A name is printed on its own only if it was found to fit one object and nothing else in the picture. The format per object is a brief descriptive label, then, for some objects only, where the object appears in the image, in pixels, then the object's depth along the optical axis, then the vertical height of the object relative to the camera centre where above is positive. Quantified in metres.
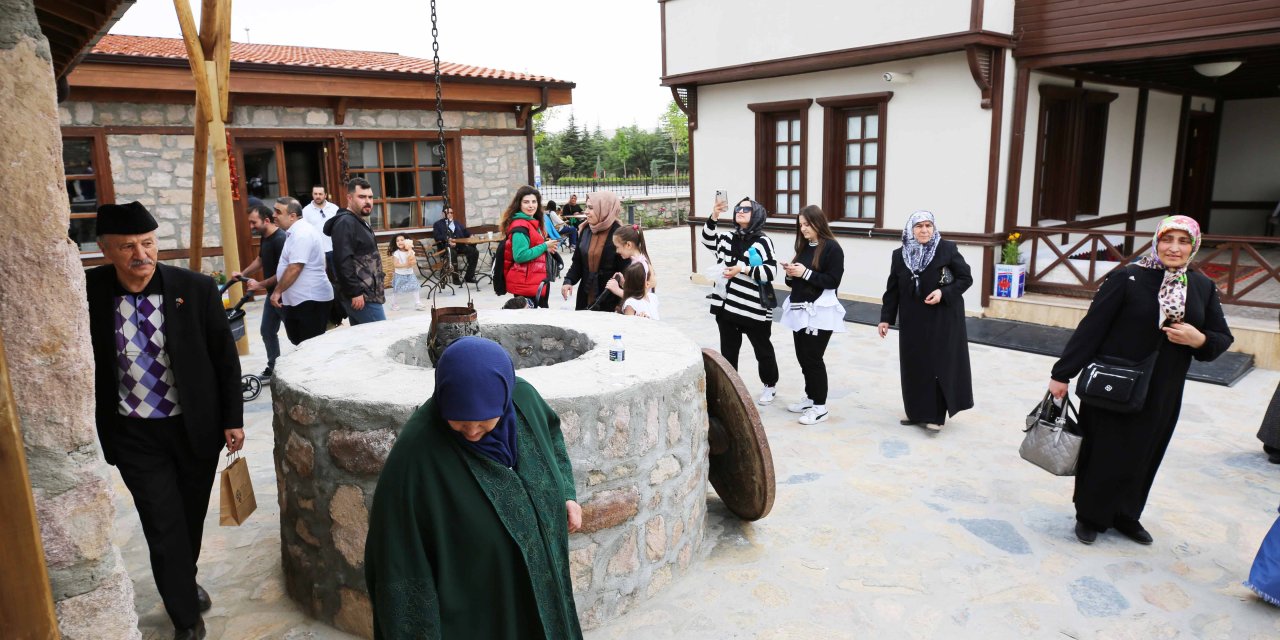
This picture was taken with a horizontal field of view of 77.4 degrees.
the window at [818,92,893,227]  10.10 +0.29
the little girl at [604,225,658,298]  5.36 -0.43
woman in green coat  1.90 -0.82
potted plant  8.97 -1.02
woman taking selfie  5.69 -0.69
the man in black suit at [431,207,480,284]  12.28 -0.83
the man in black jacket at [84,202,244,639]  2.98 -0.72
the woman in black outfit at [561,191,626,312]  5.82 -0.48
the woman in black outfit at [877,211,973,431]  5.43 -0.97
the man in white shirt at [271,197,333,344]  5.99 -0.68
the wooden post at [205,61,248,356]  7.07 -0.04
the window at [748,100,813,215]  10.95 +0.36
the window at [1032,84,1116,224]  9.58 +0.35
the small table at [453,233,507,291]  13.07 -1.32
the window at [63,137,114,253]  10.09 +0.12
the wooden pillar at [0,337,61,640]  1.52 -0.69
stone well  3.11 -1.12
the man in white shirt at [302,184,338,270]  8.12 -0.22
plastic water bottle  3.69 -0.77
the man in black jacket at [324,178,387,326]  5.77 -0.45
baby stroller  6.24 -1.22
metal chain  4.50 +0.80
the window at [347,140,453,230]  12.39 +0.14
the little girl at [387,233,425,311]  10.02 -1.02
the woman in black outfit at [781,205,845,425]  5.65 -0.76
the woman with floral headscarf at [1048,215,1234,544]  3.67 -0.80
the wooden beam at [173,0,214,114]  5.75 +1.05
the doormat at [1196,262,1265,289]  9.22 -1.14
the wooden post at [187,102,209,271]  5.83 +0.01
